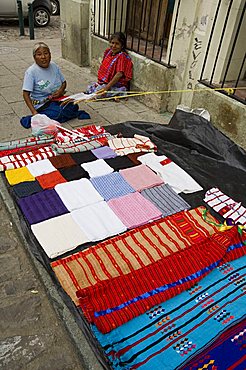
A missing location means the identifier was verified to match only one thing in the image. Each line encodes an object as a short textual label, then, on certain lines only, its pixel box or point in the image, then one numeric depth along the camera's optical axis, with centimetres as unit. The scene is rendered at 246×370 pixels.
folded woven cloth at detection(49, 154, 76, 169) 330
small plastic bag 388
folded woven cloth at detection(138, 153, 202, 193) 314
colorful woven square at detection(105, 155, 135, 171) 337
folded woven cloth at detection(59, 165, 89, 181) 317
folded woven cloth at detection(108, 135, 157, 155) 362
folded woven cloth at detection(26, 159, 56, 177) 319
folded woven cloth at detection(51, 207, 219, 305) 221
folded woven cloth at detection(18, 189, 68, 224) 267
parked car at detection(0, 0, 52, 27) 947
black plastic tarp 323
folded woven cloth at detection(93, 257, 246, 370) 179
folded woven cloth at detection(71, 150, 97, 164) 342
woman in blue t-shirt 398
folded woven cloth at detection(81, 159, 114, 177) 324
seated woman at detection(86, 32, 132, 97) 497
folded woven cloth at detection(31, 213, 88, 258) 239
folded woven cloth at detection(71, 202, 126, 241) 254
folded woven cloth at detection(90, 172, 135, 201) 297
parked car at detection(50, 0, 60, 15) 1151
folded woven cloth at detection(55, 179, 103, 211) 283
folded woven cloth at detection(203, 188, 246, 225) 280
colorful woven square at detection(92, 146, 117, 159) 350
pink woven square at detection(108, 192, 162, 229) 269
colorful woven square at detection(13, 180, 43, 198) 290
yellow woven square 306
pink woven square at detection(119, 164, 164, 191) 311
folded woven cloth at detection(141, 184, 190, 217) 284
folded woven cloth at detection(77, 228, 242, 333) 197
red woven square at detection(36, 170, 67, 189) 303
